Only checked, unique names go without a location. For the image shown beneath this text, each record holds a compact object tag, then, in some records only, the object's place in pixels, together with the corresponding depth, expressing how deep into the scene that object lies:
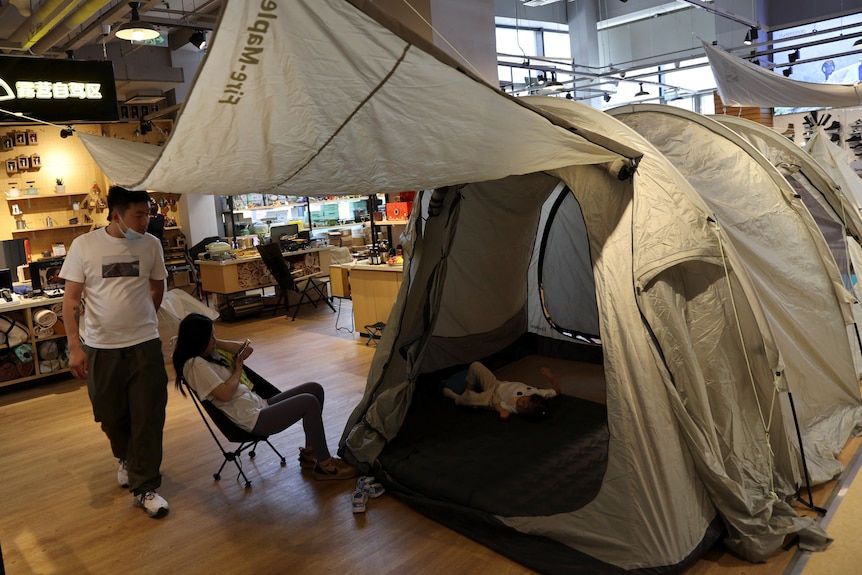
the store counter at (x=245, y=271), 8.02
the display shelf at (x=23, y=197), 9.13
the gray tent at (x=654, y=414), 2.63
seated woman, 3.22
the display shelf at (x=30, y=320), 5.54
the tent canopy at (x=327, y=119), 1.70
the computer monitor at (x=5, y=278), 5.80
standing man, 3.21
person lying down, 3.99
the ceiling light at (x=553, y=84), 10.12
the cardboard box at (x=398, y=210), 7.10
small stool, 6.48
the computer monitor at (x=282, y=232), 9.11
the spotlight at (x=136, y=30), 5.75
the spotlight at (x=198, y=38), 7.72
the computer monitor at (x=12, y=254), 5.92
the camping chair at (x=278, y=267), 7.59
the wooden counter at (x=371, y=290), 6.36
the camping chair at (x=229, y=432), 3.29
